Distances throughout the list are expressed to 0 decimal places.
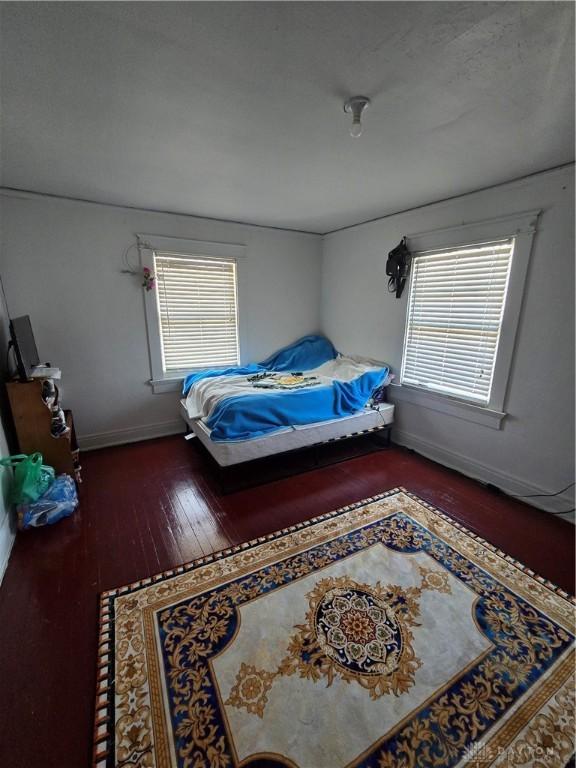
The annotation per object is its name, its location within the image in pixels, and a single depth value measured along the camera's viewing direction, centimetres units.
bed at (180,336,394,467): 264
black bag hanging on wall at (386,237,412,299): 328
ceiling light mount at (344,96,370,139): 151
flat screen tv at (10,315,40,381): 235
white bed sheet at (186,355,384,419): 298
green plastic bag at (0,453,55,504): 218
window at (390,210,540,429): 253
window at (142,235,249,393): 353
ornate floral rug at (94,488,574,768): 112
